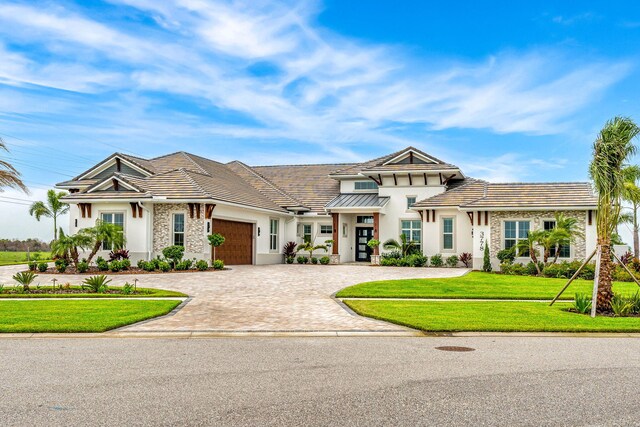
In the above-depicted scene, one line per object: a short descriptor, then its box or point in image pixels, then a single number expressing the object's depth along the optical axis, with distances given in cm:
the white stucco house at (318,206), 2928
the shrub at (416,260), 3259
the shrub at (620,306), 1422
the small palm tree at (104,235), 2686
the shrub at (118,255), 2831
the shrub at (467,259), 3253
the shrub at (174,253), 2741
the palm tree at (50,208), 4991
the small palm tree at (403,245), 3393
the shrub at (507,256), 2978
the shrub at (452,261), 3275
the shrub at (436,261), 3288
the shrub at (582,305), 1460
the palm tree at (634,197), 3562
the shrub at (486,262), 3014
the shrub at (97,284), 1872
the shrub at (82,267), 2584
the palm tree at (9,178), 2503
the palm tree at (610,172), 1488
